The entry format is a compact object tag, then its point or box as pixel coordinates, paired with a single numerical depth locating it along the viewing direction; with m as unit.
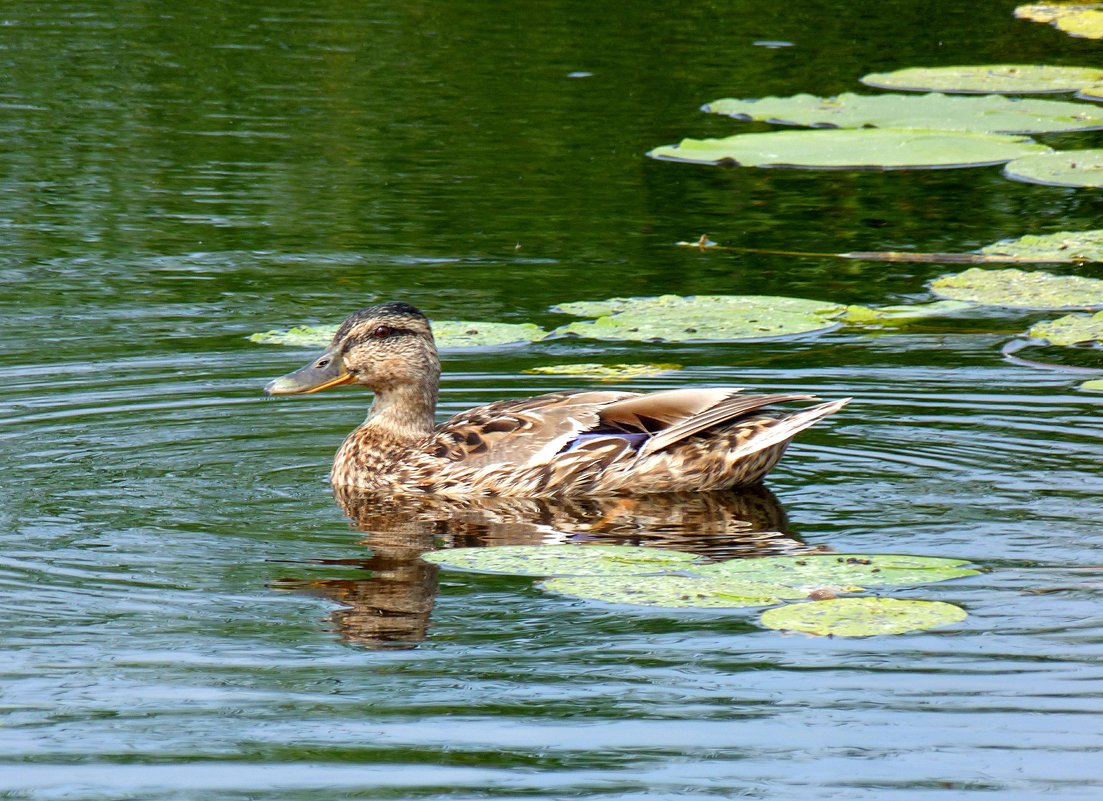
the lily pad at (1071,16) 20.66
